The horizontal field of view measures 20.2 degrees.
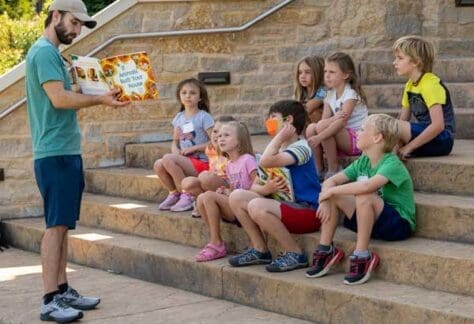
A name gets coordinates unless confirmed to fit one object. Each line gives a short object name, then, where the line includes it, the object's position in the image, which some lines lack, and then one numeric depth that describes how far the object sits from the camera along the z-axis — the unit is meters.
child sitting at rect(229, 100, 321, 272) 8.23
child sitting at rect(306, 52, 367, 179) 9.14
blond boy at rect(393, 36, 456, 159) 8.60
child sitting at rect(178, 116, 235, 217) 9.23
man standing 7.89
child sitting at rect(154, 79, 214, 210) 10.16
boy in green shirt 7.61
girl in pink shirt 8.85
